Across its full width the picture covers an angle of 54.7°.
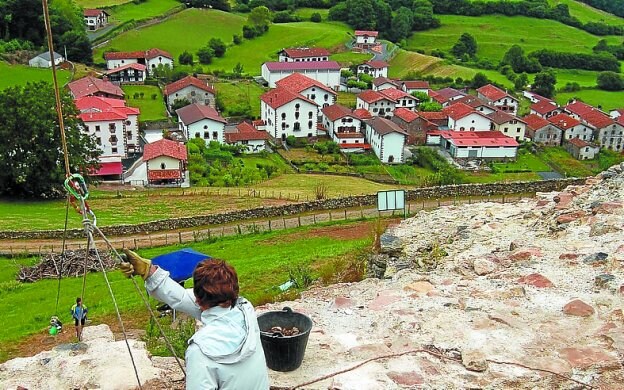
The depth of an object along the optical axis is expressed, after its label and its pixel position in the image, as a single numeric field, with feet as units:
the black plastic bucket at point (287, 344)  19.31
